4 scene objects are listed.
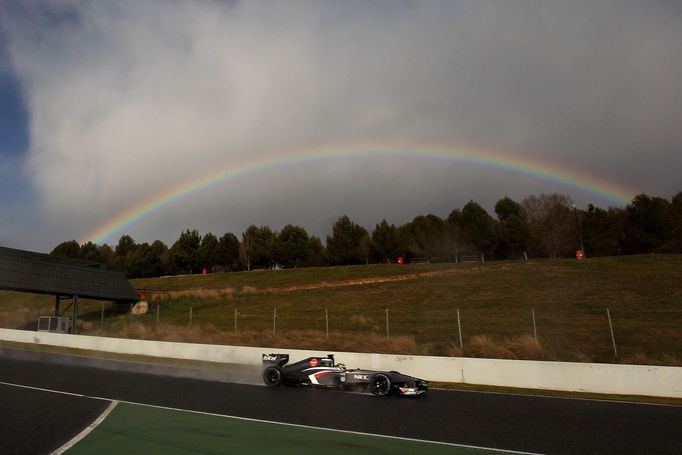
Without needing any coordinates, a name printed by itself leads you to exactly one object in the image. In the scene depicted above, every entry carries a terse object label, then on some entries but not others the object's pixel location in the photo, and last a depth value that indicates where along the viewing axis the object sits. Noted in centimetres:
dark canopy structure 3706
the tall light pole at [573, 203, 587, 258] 7797
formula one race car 1476
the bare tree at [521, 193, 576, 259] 8331
